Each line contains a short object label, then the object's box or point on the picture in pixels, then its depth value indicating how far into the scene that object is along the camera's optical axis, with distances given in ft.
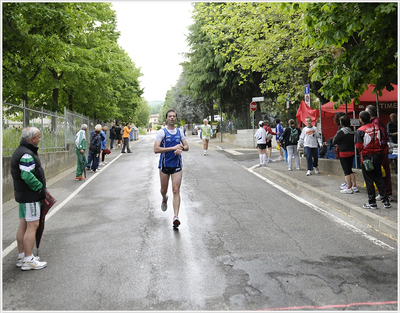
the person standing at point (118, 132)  92.89
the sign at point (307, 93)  46.85
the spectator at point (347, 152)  31.01
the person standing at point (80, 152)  42.63
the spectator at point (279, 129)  59.20
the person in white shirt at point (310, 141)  41.52
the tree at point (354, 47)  22.53
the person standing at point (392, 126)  36.04
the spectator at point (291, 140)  45.65
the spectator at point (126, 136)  79.88
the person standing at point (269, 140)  56.39
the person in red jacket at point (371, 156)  25.13
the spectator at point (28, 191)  15.92
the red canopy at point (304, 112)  53.88
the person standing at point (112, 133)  90.53
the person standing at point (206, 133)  70.15
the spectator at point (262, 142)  51.78
